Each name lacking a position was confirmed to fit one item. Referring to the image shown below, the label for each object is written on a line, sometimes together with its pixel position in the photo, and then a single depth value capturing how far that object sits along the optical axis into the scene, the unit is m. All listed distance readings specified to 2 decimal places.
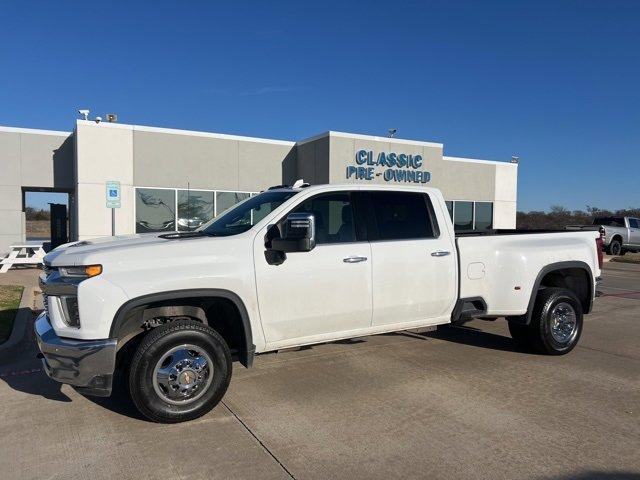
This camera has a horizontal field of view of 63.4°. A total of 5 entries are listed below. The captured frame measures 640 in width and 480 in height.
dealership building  16.12
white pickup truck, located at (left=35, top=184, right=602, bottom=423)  3.93
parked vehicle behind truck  24.88
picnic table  14.96
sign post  10.36
